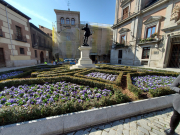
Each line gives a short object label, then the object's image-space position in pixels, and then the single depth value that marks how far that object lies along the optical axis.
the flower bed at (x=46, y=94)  2.85
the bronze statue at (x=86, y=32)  9.07
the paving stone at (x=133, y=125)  2.20
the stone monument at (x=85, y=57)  8.86
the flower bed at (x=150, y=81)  4.25
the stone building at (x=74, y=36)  24.00
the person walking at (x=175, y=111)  1.75
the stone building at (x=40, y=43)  19.62
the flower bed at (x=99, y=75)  5.55
